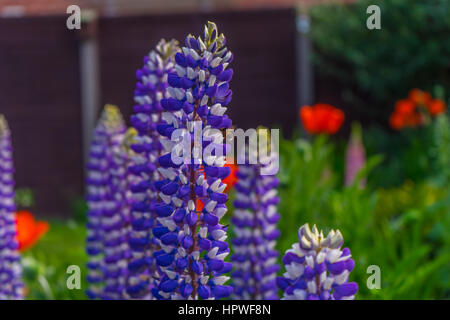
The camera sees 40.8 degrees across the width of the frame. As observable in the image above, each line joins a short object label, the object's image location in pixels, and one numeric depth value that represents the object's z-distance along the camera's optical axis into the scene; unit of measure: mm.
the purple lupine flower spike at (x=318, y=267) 1000
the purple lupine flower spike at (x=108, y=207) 1450
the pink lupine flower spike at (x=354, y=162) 4004
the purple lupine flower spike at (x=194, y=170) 1003
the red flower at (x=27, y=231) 2736
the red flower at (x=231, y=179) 3088
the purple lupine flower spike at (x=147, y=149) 1241
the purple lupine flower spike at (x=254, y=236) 1449
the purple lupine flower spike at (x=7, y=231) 1664
